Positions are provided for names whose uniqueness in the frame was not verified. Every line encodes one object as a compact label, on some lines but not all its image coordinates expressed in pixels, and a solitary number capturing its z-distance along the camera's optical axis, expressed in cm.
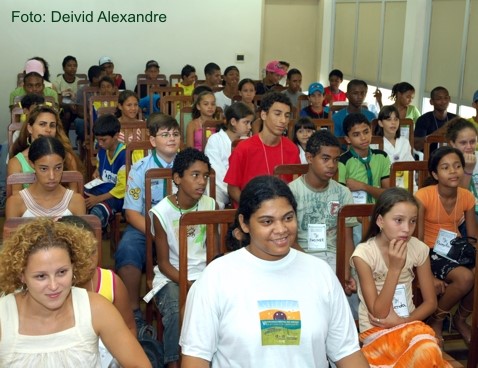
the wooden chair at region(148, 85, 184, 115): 764
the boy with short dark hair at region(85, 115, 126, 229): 431
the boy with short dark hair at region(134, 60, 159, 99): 962
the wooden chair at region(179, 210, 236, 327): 273
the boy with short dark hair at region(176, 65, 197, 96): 901
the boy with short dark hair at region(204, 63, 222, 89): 869
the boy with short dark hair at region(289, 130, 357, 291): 342
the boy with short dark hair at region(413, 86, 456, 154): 641
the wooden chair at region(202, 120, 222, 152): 531
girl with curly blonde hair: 203
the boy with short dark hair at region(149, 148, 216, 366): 315
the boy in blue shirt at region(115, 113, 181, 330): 360
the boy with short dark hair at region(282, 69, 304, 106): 816
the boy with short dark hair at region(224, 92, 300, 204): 407
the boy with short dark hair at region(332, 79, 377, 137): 648
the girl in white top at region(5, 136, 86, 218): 339
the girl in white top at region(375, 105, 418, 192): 501
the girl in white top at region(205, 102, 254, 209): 480
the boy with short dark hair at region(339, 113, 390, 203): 412
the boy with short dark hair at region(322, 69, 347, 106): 858
